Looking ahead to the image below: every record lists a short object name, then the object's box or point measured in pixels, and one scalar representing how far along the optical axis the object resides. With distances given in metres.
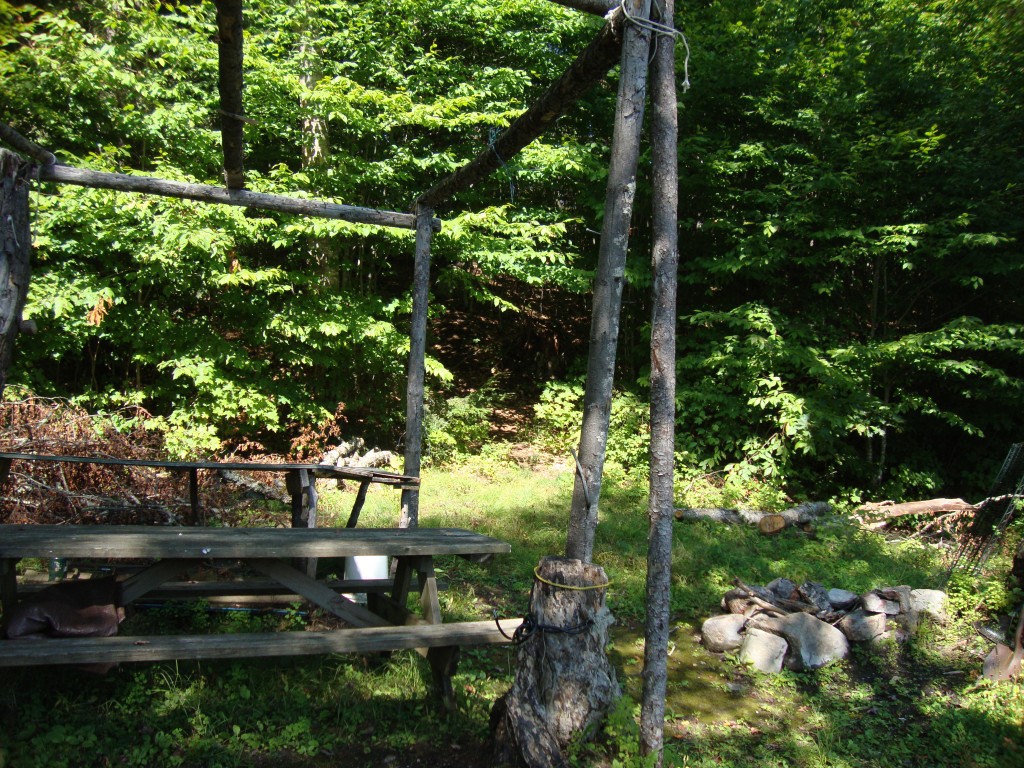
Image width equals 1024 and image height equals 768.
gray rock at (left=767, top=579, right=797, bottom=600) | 5.34
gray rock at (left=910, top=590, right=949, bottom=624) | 5.08
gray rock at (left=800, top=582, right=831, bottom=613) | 5.11
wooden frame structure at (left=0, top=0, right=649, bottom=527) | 3.16
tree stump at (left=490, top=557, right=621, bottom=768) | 2.85
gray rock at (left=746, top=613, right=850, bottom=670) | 4.48
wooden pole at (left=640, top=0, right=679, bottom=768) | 2.72
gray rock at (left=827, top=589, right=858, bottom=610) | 5.13
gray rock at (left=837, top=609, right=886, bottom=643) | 4.76
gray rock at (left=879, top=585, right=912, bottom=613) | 5.01
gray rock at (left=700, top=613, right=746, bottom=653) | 4.64
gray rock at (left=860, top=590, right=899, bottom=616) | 4.95
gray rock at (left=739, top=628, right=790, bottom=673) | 4.40
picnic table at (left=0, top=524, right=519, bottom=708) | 2.82
